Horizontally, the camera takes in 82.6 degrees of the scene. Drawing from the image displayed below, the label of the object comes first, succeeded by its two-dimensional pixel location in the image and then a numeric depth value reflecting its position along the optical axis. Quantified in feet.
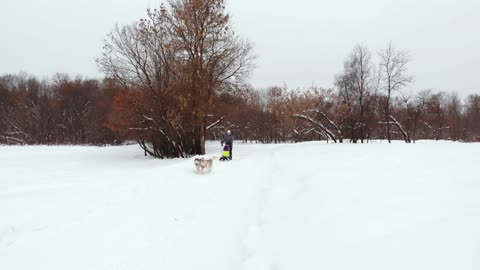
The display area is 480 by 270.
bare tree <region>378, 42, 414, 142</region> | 106.61
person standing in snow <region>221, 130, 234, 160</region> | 52.90
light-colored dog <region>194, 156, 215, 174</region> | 36.73
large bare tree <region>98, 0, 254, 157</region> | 70.85
